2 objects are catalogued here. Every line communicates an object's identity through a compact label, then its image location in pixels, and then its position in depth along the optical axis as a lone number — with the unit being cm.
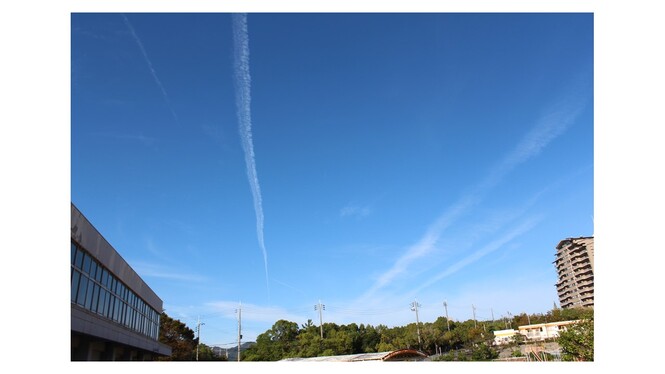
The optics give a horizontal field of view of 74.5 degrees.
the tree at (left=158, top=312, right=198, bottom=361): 3922
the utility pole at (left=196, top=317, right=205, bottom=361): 4540
